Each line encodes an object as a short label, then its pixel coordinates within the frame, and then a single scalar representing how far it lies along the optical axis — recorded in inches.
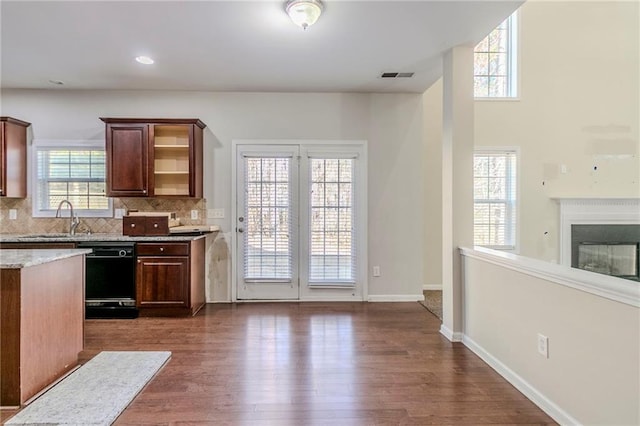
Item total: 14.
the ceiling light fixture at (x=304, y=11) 96.9
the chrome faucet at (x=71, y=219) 173.5
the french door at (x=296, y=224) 181.3
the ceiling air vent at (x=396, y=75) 155.3
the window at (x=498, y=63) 210.5
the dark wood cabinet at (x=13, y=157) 162.9
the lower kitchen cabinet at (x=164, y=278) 154.9
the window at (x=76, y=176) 177.0
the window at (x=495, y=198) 206.7
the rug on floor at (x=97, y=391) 81.0
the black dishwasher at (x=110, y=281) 153.7
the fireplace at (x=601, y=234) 204.7
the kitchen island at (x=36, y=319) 84.0
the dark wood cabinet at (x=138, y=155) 164.6
